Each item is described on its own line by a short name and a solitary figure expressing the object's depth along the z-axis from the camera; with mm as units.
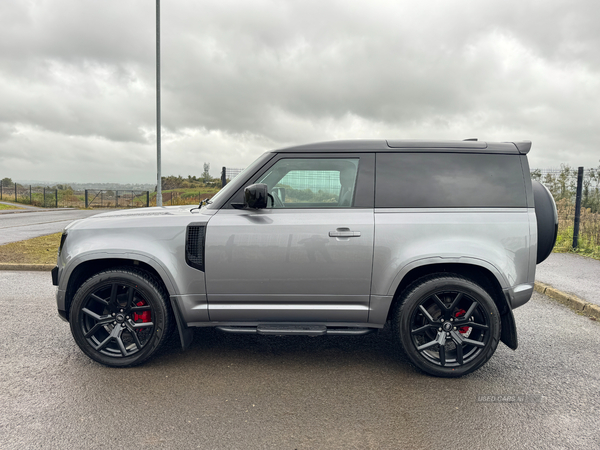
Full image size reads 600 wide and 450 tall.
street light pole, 13320
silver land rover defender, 3320
